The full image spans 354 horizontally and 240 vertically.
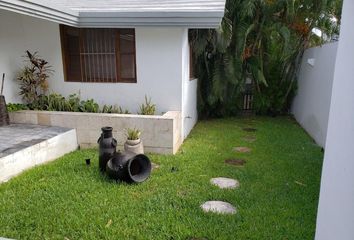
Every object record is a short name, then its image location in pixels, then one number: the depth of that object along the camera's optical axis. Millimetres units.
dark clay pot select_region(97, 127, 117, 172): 4621
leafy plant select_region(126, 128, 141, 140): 5254
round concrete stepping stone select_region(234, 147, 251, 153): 6160
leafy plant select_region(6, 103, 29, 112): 6268
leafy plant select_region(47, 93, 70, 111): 6375
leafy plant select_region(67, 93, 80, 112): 6375
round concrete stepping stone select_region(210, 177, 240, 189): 4355
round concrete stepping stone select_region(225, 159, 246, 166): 5378
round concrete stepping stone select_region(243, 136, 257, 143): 7021
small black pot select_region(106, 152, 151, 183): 4238
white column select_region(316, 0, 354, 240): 1699
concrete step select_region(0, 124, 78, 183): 4391
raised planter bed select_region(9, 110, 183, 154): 5656
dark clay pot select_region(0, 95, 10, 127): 5967
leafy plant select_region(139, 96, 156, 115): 6121
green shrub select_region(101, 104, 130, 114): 6367
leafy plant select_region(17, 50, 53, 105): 6481
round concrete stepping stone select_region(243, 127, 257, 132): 8031
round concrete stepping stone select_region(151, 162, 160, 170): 5023
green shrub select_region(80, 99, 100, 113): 6316
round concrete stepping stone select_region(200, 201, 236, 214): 3583
